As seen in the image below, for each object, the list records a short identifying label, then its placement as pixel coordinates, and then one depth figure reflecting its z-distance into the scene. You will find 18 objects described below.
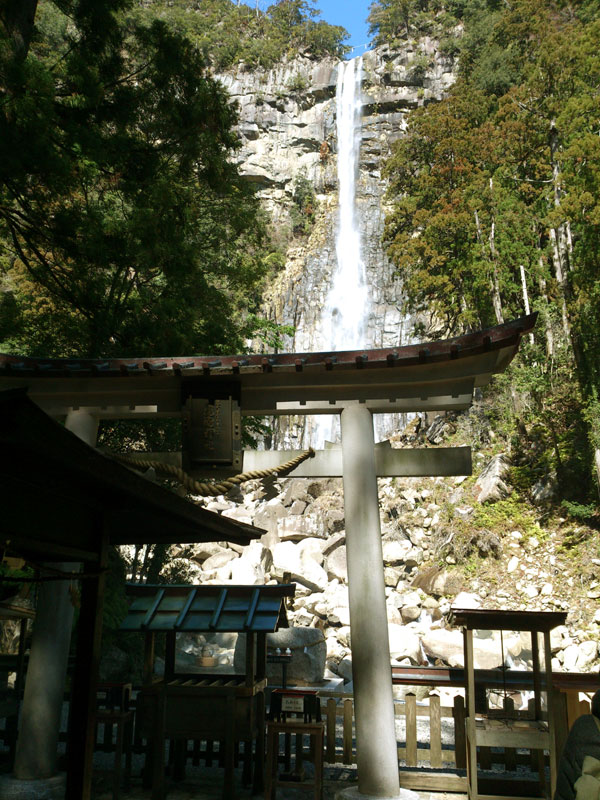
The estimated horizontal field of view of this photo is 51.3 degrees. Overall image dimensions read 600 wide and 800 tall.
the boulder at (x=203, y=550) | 14.73
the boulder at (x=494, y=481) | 15.33
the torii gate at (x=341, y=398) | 4.67
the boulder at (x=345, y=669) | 10.05
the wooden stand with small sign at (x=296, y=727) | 4.41
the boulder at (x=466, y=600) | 11.90
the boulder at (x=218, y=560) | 14.29
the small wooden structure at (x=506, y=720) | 4.26
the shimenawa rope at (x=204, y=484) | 4.52
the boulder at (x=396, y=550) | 14.84
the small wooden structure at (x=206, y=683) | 4.68
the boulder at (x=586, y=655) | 10.20
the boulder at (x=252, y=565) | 13.35
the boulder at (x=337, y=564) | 14.36
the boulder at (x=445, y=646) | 9.94
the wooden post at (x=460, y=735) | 5.02
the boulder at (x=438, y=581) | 13.12
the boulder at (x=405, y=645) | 10.15
